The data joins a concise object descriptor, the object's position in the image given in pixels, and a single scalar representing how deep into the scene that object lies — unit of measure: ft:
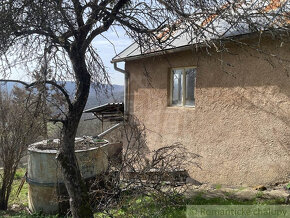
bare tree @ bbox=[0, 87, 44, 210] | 28.12
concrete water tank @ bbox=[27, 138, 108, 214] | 21.29
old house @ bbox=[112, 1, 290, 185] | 19.77
